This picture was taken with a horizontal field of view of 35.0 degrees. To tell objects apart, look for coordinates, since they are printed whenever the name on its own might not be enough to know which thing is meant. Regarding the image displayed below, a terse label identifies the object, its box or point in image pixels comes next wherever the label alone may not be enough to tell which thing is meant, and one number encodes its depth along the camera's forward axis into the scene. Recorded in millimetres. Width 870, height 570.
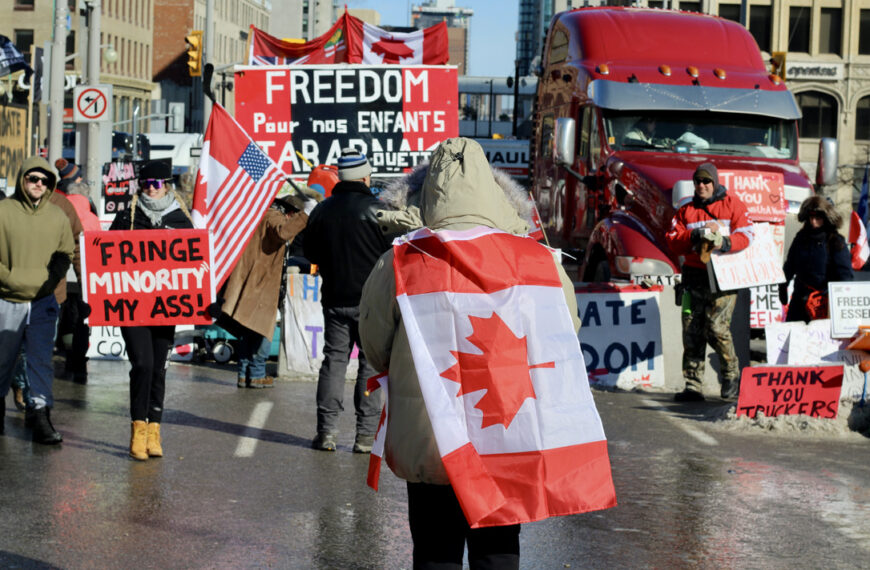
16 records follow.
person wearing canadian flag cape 4270
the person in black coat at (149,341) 8703
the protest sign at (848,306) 11183
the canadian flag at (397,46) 19406
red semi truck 14375
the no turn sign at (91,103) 22469
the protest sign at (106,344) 13828
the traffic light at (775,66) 17089
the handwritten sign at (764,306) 14297
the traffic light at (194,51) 25766
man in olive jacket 9008
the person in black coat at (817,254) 12164
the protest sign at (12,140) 22203
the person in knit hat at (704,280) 11805
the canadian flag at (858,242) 15750
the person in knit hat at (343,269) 9070
